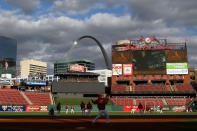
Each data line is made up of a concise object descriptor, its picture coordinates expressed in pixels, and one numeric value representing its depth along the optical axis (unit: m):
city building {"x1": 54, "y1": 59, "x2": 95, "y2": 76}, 90.00
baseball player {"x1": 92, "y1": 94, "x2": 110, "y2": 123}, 16.30
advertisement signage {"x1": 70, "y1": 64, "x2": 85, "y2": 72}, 90.44
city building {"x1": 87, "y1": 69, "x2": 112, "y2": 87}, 186.09
